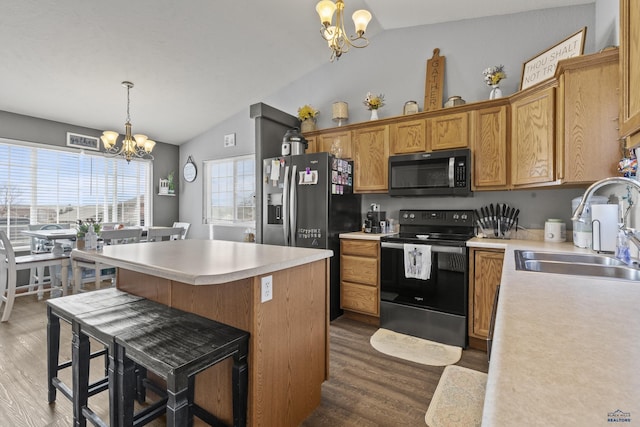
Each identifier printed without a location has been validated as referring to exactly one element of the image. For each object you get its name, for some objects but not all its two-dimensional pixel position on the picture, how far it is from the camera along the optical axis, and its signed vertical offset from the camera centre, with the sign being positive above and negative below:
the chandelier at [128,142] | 3.89 +0.93
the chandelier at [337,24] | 2.13 +1.38
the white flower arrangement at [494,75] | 2.97 +1.35
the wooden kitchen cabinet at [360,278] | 3.15 -0.70
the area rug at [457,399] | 1.74 -1.18
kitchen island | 1.42 -0.50
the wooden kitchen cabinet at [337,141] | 3.68 +0.88
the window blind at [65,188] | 4.25 +0.38
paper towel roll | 1.98 -0.10
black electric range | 2.68 -0.65
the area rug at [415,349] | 2.45 -1.18
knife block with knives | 2.98 -0.07
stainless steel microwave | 2.96 +0.40
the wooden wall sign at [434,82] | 3.36 +1.46
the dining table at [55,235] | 3.75 -0.30
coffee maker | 3.50 -0.10
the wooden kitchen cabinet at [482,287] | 2.55 -0.64
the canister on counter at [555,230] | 2.68 -0.16
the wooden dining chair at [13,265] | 3.26 -0.62
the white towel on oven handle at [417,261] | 2.78 -0.45
